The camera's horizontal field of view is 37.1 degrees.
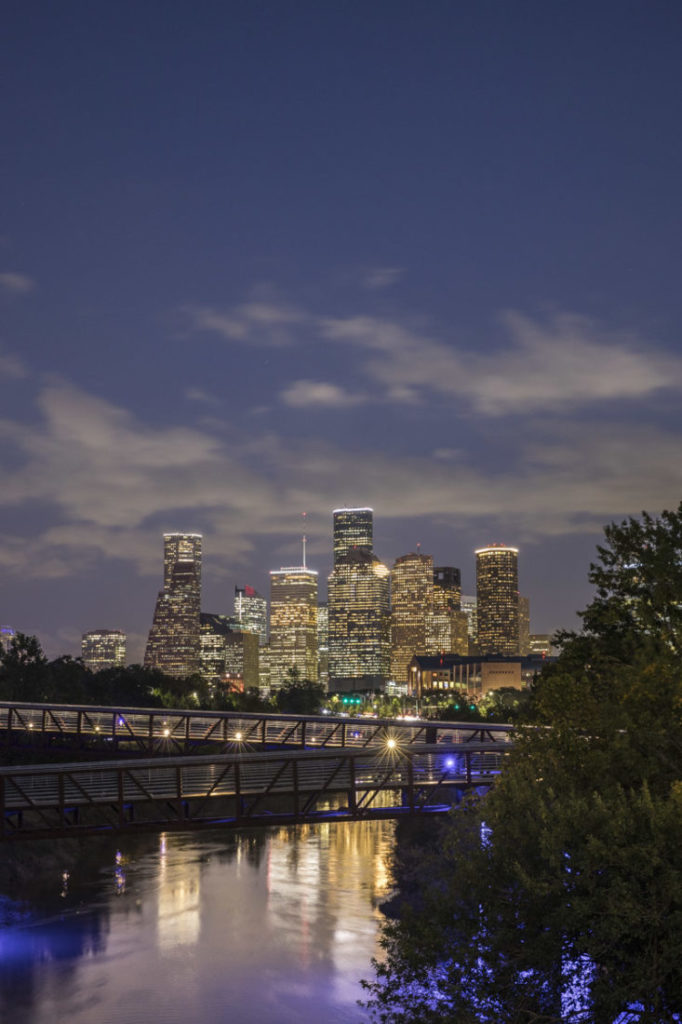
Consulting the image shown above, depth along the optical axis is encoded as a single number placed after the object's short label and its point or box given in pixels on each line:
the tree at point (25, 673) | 172.62
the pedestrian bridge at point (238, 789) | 57.00
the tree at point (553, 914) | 24.73
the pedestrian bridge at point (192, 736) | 106.69
